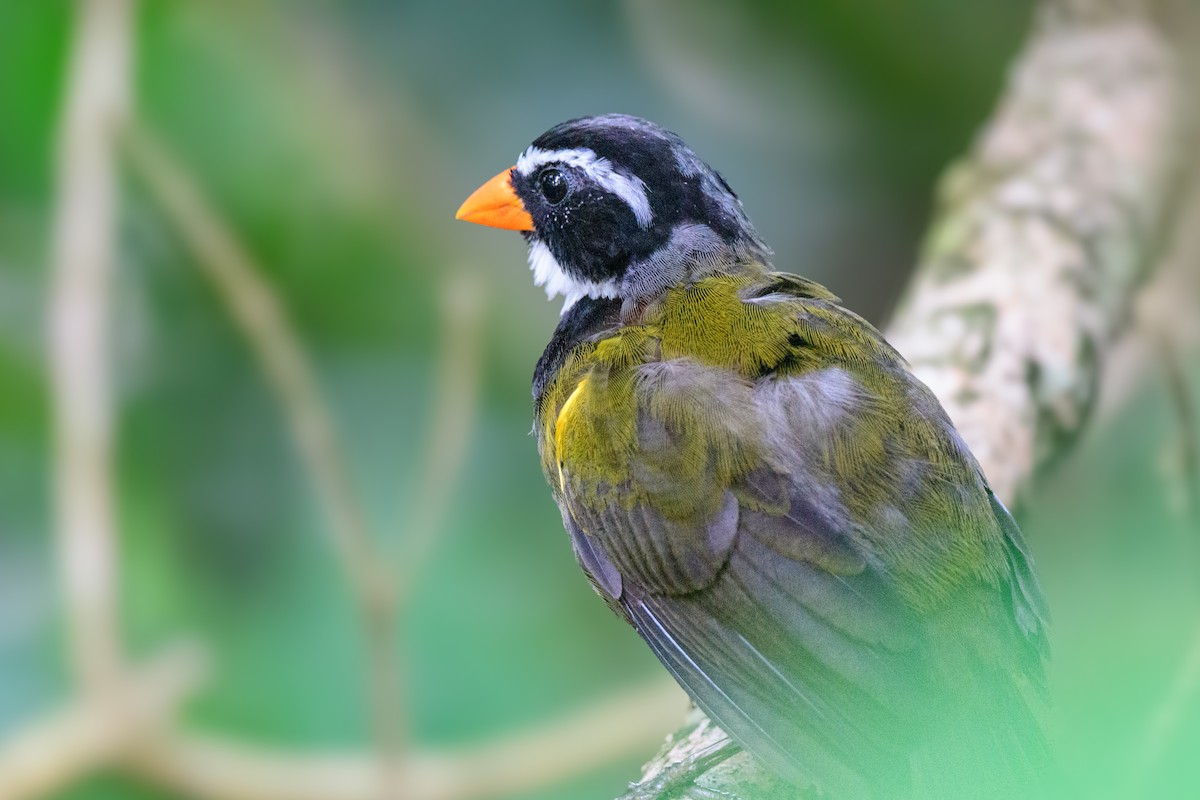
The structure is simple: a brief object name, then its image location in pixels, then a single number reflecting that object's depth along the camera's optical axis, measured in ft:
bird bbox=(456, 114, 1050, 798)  11.96
